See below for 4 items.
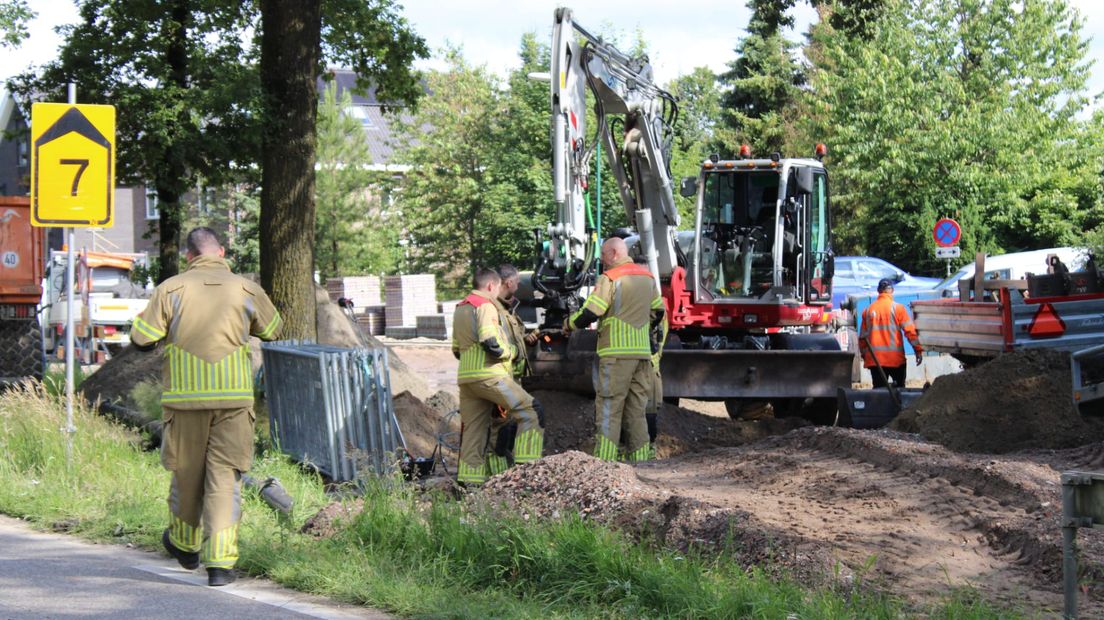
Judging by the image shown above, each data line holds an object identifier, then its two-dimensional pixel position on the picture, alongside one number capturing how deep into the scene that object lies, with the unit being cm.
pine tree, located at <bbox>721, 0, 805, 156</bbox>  4447
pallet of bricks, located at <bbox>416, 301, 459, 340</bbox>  3806
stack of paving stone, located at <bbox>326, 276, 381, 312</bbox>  4362
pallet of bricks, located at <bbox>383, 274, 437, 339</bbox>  4191
